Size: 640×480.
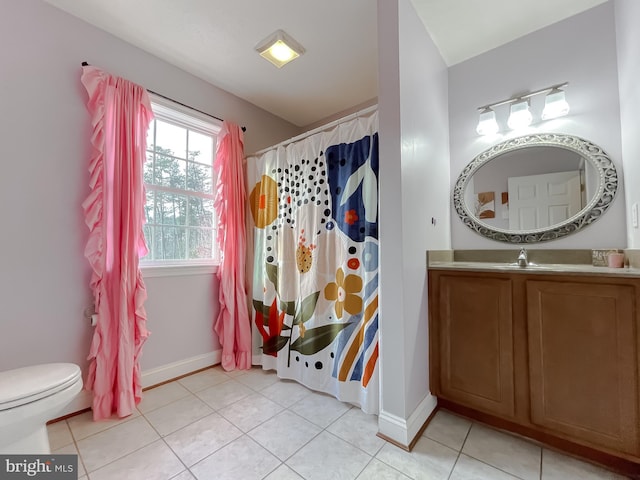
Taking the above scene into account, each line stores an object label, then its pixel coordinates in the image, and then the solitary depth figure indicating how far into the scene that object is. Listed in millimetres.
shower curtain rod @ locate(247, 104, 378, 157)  1731
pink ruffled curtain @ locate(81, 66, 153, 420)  1616
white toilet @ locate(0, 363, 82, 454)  1015
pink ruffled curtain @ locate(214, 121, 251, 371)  2248
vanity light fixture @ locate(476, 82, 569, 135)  1635
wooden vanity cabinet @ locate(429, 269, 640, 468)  1133
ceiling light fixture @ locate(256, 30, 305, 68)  1788
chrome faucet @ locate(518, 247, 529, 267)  1452
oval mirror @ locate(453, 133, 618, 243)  1566
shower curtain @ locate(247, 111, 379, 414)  1688
